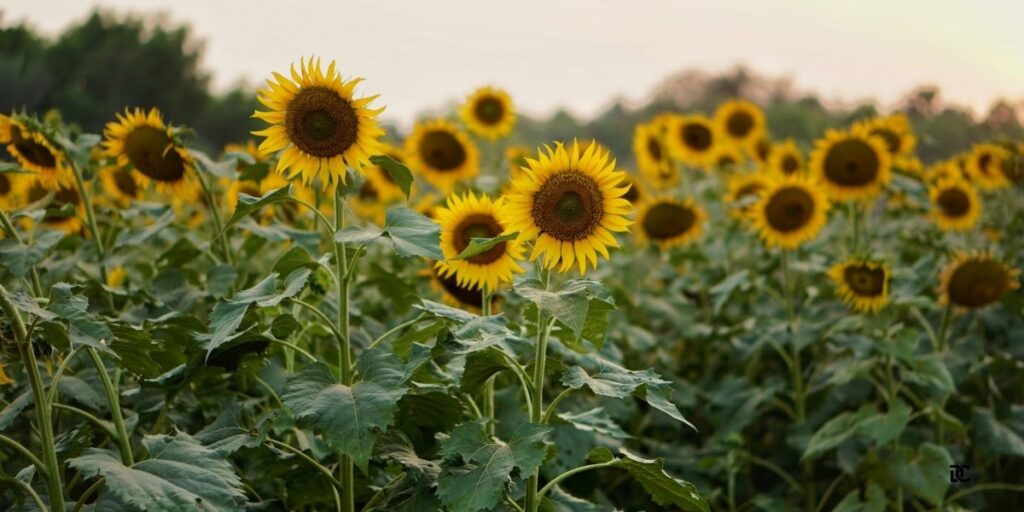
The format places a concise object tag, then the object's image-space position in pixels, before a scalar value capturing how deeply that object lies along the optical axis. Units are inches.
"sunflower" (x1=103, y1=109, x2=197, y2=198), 135.7
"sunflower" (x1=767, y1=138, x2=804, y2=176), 231.0
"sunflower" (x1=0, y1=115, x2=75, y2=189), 132.9
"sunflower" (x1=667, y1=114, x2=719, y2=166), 263.6
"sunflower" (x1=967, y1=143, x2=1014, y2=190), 227.6
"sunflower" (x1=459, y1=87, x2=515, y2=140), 230.8
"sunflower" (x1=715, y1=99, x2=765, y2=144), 274.1
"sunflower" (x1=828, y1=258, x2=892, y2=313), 157.0
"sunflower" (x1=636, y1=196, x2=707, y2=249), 223.6
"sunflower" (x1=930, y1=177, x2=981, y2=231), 220.8
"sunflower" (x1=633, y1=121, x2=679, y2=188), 272.4
